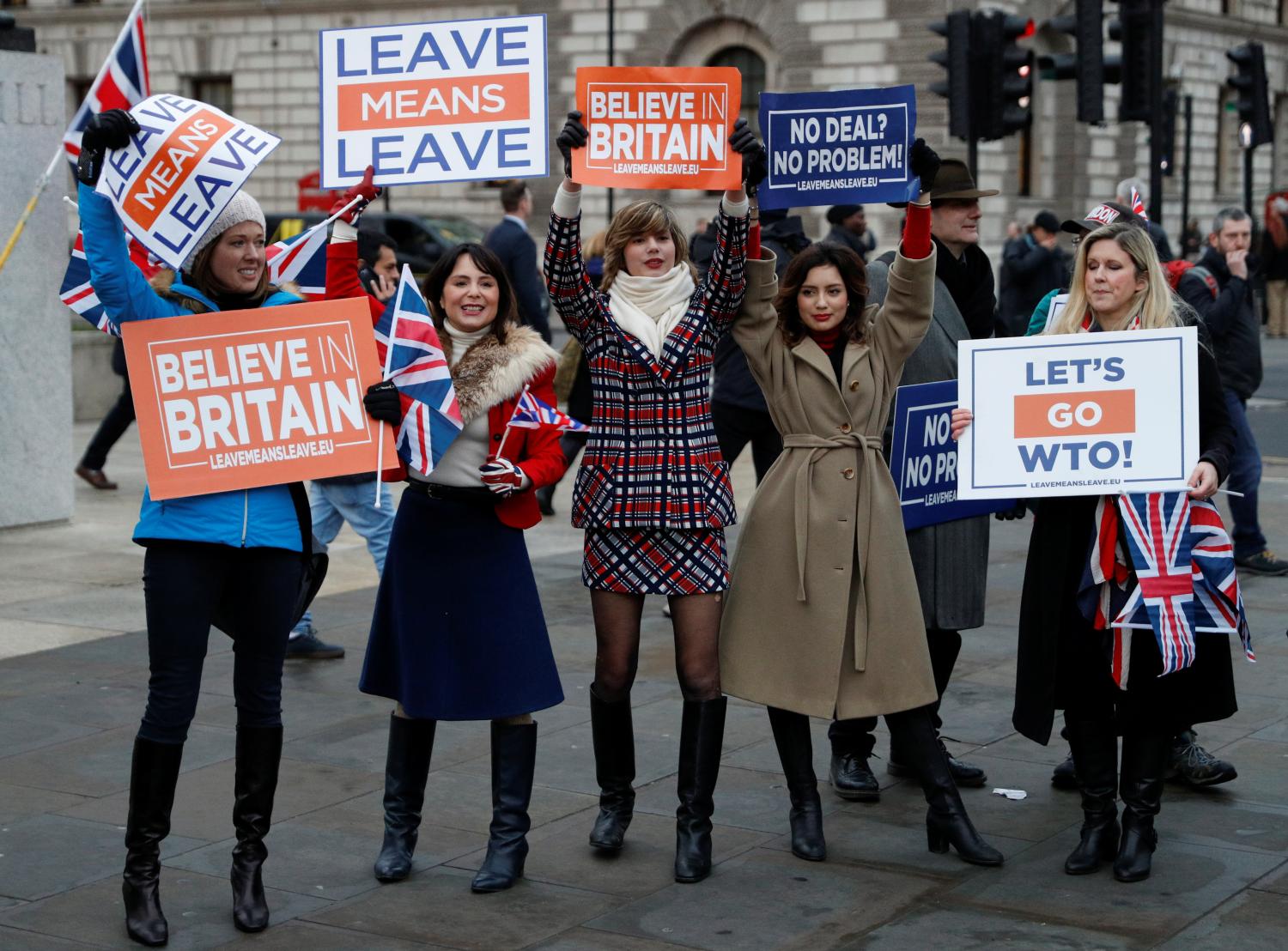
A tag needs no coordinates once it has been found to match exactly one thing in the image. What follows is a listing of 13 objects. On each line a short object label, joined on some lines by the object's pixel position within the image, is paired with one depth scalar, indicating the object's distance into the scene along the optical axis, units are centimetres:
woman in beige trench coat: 509
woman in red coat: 487
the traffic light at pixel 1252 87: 1953
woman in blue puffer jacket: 446
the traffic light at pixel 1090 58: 1395
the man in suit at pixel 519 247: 1120
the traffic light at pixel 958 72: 1452
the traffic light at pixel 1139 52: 1366
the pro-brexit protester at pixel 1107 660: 494
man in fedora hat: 559
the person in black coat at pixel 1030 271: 1515
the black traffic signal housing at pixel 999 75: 1443
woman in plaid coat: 499
